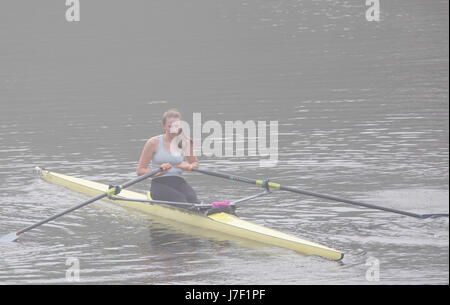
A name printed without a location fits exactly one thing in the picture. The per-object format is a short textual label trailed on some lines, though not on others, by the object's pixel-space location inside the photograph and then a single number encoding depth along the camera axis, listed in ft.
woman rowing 43.50
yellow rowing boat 37.22
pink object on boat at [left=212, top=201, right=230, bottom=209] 42.45
